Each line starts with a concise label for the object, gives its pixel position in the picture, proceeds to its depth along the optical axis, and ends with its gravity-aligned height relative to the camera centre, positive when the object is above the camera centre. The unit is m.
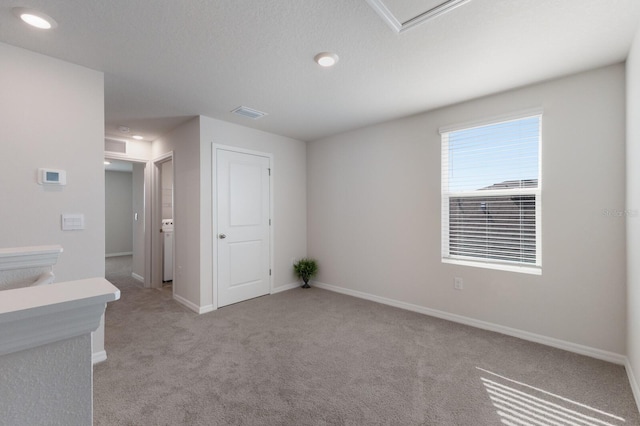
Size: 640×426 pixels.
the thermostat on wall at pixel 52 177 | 2.18 +0.27
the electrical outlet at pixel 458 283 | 3.16 -0.80
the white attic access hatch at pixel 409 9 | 1.67 +1.21
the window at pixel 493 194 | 2.77 +0.17
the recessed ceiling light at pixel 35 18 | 1.71 +1.19
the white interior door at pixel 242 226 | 3.77 -0.20
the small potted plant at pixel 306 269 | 4.58 -0.93
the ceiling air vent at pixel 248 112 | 3.33 +1.18
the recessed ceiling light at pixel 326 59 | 2.20 +1.19
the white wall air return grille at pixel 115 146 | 4.19 +0.98
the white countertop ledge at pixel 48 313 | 0.50 -0.19
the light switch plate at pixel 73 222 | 2.27 -0.08
